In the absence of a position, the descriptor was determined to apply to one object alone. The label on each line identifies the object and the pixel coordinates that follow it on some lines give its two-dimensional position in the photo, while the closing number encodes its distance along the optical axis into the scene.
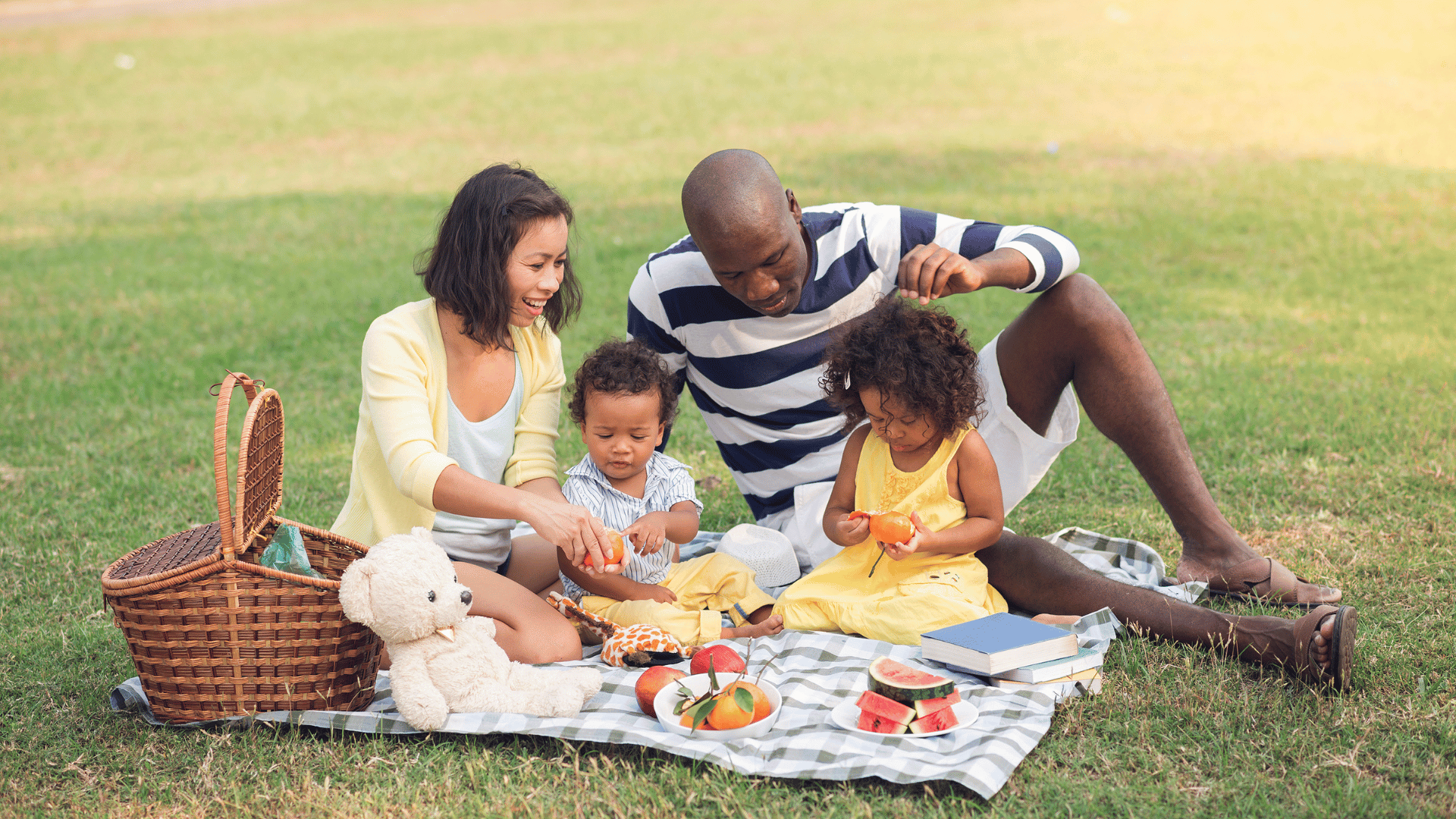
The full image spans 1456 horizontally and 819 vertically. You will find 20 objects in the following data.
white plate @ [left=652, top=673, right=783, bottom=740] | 2.87
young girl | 3.41
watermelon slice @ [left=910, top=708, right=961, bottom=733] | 2.83
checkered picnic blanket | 2.71
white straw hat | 3.92
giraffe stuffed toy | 3.44
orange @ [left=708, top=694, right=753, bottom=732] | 2.88
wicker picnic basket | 2.94
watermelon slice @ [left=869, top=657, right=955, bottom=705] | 2.86
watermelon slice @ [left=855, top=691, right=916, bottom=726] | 2.84
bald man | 3.45
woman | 3.35
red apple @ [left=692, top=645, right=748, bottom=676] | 3.20
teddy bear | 2.91
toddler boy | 3.64
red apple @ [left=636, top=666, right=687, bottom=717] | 3.05
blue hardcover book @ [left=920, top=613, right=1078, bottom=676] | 3.04
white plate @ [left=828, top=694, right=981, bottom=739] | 2.89
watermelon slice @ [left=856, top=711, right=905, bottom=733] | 2.85
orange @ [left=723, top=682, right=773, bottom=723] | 2.92
